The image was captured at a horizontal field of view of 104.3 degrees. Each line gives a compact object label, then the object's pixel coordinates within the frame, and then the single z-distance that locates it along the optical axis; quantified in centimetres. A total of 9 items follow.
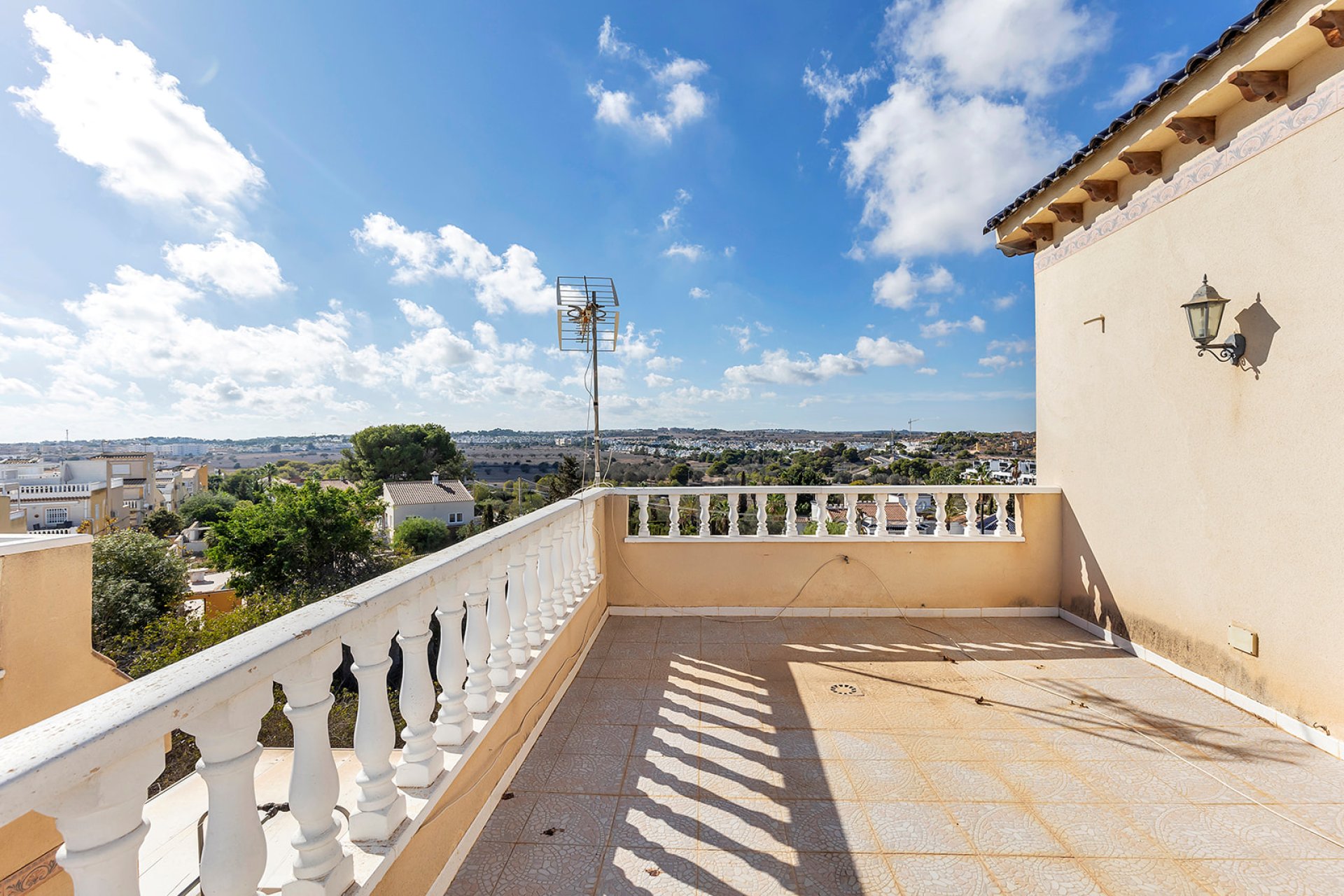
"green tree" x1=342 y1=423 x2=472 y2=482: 3447
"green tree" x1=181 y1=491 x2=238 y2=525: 3075
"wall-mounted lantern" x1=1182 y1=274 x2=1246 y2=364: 285
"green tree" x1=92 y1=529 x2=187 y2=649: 1375
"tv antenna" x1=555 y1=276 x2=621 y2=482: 472
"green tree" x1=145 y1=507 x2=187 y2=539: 2830
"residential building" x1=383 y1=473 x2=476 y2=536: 2836
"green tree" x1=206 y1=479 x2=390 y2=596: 1873
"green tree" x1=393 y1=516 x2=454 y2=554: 2605
